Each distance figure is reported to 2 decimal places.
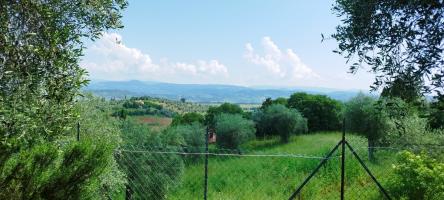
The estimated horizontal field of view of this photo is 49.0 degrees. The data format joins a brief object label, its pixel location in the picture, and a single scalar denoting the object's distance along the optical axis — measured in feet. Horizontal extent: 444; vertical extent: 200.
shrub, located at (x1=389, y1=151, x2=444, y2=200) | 25.68
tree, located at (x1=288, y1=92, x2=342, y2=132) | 88.69
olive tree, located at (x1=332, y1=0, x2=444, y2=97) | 11.02
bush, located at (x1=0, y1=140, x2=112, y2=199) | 14.78
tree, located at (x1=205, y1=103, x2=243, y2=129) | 86.38
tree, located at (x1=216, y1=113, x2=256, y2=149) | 74.95
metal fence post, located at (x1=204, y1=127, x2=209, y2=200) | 20.91
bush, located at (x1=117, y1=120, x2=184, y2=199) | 31.65
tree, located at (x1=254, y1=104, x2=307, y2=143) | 82.64
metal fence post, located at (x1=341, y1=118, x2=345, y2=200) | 18.95
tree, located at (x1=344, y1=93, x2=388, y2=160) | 61.46
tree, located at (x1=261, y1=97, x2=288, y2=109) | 91.61
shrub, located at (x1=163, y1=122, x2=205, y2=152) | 51.24
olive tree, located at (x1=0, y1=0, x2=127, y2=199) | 11.96
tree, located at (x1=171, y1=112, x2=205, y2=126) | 77.48
